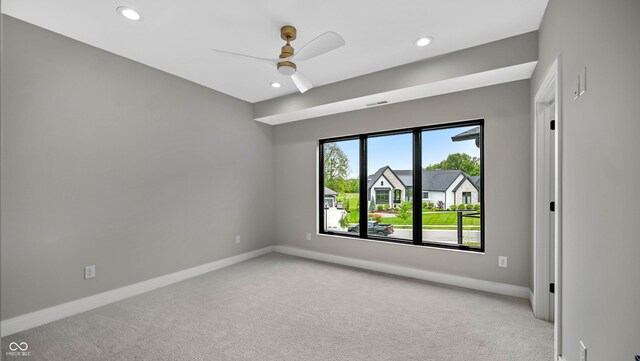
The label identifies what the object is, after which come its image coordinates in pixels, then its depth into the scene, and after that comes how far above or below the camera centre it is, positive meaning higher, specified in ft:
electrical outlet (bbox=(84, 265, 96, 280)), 9.52 -2.95
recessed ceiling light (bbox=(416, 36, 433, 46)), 9.22 +4.41
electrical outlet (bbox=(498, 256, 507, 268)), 10.59 -3.00
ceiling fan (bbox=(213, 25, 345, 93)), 7.51 +3.54
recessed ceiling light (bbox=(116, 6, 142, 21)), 7.80 +4.57
